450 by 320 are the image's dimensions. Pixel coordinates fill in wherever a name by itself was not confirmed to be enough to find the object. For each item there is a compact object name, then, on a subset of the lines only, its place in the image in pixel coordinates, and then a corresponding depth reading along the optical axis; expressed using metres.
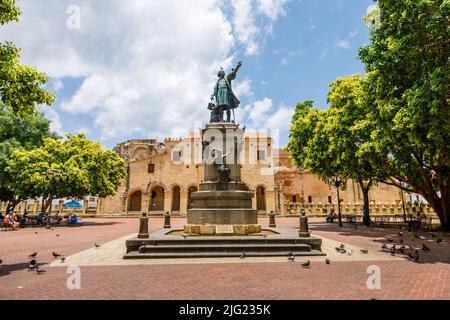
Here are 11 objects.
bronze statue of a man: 13.83
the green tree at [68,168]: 23.59
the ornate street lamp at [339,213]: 22.17
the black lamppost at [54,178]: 21.62
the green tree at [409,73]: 9.14
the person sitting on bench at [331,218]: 28.04
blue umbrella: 36.49
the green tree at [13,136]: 26.02
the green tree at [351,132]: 15.88
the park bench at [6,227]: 21.44
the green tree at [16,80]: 7.82
